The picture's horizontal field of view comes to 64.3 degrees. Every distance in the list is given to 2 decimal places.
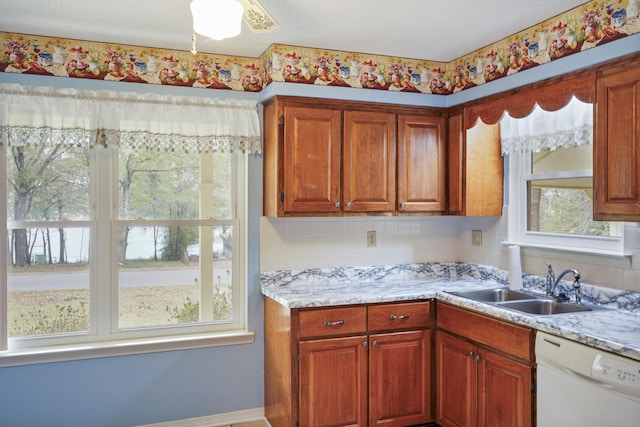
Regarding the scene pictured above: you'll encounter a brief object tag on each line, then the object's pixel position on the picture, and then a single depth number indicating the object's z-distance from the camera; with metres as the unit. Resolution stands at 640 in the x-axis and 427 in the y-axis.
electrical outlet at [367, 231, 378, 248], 3.64
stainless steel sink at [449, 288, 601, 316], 2.79
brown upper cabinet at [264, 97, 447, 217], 3.14
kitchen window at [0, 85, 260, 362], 2.97
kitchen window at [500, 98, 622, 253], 2.86
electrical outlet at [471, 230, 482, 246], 3.66
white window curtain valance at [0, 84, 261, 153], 2.87
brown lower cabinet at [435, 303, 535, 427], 2.45
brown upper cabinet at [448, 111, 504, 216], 3.37
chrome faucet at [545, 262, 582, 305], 2.77
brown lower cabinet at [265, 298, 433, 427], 2.87
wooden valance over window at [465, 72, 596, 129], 2.51
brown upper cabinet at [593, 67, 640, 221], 2.25
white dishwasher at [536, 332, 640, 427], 1.94
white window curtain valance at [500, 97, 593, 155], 2.83
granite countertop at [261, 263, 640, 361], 2.19
